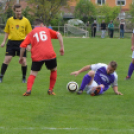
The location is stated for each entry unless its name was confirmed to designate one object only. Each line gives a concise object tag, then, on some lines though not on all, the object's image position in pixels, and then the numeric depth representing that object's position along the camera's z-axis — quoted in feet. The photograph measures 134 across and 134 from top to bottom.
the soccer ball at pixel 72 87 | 50.78
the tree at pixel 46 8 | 309.42
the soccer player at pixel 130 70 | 64.59
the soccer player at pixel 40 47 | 46.52
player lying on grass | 48.49
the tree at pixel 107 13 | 362.53
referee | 57.41
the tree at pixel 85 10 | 365.81
